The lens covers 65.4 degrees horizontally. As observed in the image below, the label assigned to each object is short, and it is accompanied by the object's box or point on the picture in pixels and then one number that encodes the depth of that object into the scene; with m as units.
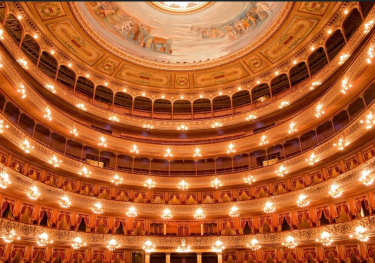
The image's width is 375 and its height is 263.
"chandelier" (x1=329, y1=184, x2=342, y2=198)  18.00
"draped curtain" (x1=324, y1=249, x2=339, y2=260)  19.18
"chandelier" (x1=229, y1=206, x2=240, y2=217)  23.35
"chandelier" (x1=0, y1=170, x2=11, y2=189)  15.66
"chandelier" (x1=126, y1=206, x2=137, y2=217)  22.94
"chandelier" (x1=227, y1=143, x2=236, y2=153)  26.19
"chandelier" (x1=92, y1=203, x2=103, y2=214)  21.98
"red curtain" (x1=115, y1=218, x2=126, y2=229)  24.02
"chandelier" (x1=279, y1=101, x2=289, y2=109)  24.71
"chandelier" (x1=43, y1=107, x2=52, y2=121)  20.36
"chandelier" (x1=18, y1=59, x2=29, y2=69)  18.88
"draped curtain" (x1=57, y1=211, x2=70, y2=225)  21.27
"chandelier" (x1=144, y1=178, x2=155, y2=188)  24.66
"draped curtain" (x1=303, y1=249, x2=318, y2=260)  20.50
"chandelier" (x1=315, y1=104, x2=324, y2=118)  20.38
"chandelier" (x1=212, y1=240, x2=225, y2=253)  22.84
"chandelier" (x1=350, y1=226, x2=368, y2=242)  15.69
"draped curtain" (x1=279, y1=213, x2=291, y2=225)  22.50
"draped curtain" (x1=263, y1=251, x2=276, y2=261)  22.57
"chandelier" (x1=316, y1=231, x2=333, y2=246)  17.91
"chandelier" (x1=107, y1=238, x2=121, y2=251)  21.73
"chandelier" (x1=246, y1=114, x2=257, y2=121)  26.75
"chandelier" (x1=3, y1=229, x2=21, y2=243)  15.80
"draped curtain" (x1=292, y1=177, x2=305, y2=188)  22.55
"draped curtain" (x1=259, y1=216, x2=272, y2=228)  23.50
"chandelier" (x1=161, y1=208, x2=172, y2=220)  23.52
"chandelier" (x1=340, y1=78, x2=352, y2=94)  17.46
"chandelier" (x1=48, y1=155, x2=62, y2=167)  20.04
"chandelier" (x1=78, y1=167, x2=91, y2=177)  22.13
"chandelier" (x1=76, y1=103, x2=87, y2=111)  24.63
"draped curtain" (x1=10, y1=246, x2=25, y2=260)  17.95
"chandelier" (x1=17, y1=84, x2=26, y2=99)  17.58
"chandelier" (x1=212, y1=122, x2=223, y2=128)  28.08
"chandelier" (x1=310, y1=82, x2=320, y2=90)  22.19
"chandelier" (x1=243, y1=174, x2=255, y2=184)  23.67
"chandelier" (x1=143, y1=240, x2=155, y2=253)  22.70
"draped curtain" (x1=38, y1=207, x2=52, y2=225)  20.21
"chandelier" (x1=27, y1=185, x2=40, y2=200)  17.60
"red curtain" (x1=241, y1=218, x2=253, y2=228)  24.17
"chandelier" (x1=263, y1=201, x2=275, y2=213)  21.98
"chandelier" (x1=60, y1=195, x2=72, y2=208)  20.06
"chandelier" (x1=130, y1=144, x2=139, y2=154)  26.18
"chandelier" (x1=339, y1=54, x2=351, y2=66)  18.99
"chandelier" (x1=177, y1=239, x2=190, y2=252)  23.20
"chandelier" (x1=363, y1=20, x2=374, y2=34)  15.86
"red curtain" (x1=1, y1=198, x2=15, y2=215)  17.68
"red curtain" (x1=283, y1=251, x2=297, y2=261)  21.44
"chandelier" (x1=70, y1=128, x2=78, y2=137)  22.87
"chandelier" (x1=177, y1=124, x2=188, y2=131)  28.64
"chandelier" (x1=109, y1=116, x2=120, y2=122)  26.67
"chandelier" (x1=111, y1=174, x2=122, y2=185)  23.73
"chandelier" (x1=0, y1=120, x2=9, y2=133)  15.89
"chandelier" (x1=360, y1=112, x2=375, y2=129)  15.21
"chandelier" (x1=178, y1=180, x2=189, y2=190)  24.73
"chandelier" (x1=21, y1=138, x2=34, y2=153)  17.84
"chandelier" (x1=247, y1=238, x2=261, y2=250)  21.83
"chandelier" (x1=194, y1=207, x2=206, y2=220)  23.80
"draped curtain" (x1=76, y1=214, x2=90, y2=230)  22.42
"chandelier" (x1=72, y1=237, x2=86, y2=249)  20.03
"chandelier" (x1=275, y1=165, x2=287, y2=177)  22.33
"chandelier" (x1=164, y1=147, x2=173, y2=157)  26.91
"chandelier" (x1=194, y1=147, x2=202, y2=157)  26.95
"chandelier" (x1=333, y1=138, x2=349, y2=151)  17.92
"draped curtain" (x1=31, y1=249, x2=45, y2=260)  19.12
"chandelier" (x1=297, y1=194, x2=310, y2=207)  20.16
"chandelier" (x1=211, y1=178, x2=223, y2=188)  24.75
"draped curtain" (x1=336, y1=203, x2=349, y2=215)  19.20
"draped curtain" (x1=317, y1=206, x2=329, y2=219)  20.32
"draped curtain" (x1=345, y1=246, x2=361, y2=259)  18.03
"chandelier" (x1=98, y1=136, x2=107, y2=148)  24.81
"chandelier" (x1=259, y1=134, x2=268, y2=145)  25.02
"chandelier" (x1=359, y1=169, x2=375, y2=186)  15.52
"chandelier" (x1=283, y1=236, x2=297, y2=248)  20.02
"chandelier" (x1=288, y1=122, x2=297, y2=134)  22.78
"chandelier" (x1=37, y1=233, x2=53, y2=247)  17.89
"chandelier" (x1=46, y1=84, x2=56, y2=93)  22.07
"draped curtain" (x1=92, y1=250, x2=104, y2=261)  22.42
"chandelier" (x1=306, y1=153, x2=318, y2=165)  20.15
